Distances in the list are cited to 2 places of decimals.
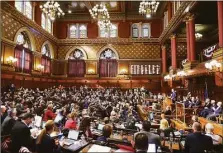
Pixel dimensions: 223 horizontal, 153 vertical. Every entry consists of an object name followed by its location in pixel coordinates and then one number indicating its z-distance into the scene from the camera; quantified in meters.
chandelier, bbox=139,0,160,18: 14.30
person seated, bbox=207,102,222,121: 10.60
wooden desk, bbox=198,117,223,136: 7.83
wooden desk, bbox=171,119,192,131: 9.64
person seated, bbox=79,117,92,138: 6.09
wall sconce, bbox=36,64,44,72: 21.99
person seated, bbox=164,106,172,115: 12.18
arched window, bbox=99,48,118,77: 27.73
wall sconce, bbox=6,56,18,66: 16.32
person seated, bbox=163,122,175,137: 5.96
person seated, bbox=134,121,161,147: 4.84
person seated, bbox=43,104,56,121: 8.43
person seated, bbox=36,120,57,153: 4.61
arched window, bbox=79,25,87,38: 28.38
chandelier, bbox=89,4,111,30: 17.84
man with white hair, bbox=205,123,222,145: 5.57
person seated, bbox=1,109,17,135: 5.80
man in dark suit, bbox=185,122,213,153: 4.63
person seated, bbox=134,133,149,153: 3.71
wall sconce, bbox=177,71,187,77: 15.78
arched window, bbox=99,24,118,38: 28.03
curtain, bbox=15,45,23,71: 17.89
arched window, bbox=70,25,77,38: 28.44
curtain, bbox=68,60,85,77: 27.89
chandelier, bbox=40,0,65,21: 15.12
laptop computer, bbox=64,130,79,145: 5.54
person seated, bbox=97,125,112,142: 4.85
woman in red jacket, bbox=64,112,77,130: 6.92
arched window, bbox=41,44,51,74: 23.84
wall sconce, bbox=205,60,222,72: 10.47
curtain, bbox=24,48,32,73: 19.53
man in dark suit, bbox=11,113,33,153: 4.85
